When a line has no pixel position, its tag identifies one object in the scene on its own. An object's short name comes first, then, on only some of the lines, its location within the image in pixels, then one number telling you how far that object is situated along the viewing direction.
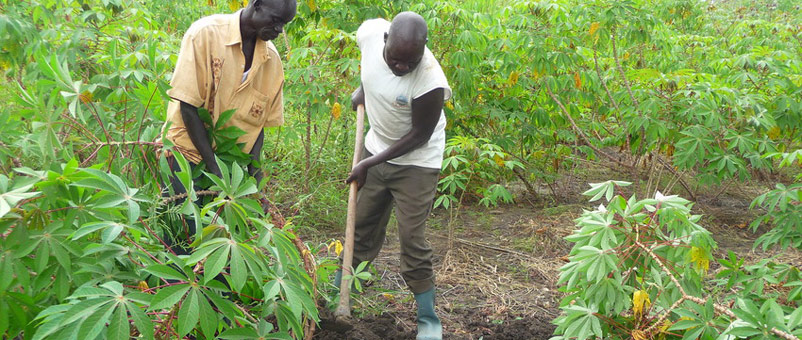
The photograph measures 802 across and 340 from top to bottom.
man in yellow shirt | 2.26
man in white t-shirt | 2.63
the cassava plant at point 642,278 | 1.95
